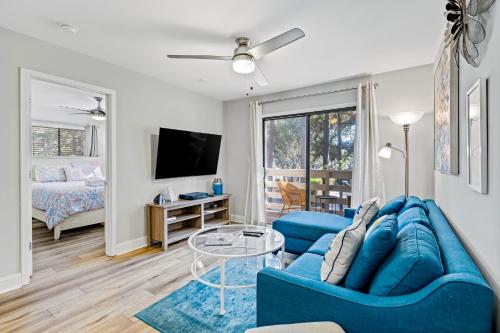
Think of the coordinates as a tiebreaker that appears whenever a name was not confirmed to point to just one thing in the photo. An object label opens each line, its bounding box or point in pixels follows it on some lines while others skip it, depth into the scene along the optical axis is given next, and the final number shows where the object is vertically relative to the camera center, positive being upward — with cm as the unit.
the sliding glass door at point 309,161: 387 +9
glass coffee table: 210 -74
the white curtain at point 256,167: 455 -1
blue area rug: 183 -116
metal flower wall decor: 115 +71
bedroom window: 582 +63
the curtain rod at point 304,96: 375 +116
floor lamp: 287 +44
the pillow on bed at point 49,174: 526 -15
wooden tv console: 346 -79
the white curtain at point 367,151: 342 +21
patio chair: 430 -52
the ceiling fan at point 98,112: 482 +108
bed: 380 -61
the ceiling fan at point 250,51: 196 +102
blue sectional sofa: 92 -60
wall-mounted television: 366 +21
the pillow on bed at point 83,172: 551 -12
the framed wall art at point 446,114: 178 +42
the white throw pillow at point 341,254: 139 -50
